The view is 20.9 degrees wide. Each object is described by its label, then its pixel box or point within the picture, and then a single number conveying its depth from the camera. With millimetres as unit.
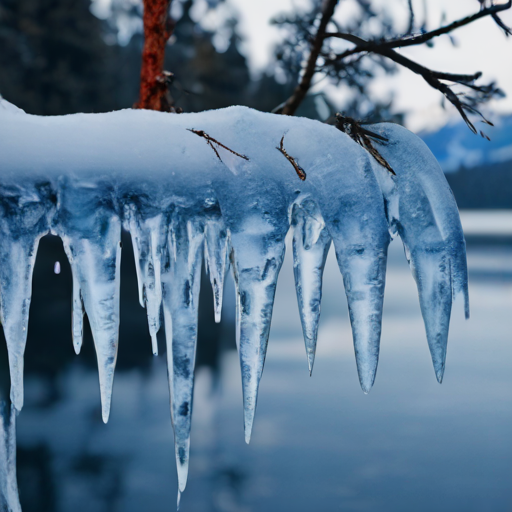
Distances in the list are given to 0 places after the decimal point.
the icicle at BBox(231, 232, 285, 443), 1160
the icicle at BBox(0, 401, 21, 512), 1298
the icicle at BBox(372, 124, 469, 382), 1185
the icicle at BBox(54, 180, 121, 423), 1157
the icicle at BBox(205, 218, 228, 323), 1203
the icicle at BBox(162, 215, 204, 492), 1193
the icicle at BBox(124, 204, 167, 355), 1179
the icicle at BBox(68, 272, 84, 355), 1233
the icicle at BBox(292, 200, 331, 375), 1184
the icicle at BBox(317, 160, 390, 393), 1155
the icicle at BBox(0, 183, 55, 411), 1158
